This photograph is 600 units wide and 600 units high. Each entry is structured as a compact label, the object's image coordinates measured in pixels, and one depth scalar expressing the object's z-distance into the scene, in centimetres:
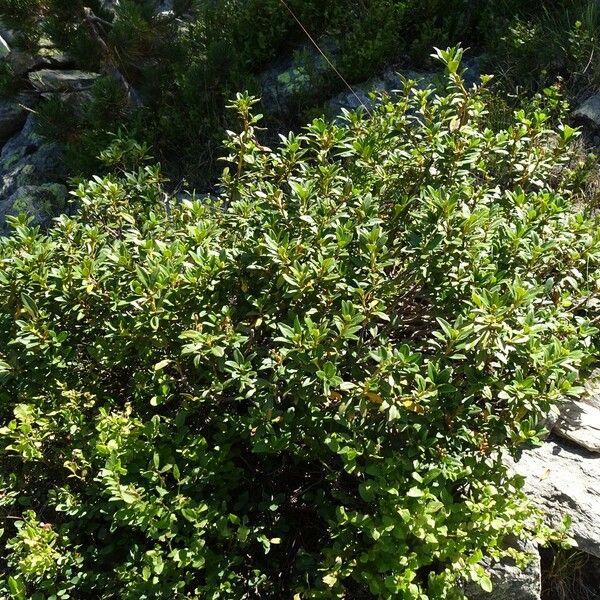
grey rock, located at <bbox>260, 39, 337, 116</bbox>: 561
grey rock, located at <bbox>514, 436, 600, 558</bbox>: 277
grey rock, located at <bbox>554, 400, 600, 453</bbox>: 298
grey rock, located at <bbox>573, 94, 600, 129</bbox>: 467
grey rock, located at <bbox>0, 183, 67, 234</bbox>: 543
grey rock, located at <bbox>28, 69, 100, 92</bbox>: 635
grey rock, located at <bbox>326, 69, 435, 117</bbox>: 543
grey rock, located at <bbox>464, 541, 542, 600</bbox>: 263
